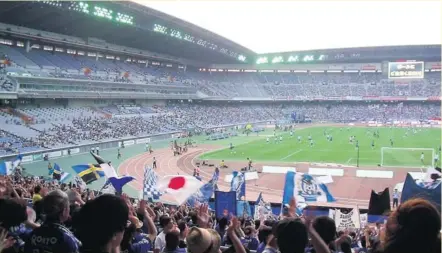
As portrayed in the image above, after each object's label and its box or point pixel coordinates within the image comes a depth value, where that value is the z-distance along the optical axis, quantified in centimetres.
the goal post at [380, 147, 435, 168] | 4028
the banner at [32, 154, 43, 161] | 4193
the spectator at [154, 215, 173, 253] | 639
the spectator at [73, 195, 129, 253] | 396
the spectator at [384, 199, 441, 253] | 308
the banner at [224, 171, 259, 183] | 2356
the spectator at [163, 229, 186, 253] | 546
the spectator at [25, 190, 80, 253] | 461
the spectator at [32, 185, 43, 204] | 1005
